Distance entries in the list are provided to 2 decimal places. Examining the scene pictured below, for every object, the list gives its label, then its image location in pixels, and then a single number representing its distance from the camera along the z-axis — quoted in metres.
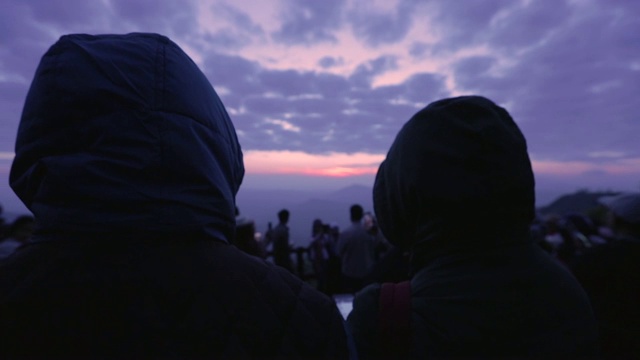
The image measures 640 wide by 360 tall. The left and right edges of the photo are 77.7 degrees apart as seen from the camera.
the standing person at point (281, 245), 9.04
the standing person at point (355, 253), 7.65
